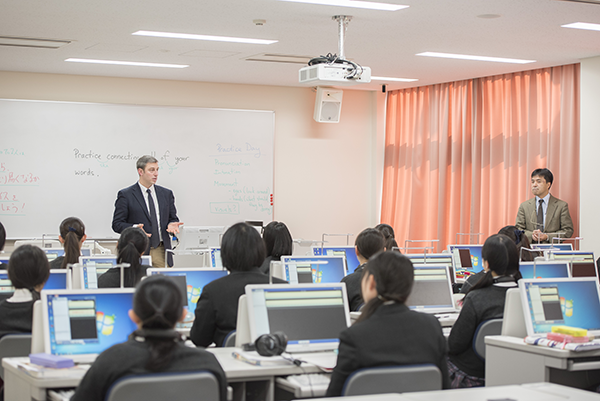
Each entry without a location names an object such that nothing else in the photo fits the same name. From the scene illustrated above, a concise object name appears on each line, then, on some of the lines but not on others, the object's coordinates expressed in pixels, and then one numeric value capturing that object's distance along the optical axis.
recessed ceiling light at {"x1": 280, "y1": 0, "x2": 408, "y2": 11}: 5.48
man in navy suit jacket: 6.15
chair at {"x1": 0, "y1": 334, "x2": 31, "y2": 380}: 3.25
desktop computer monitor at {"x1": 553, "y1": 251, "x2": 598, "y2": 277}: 5.06
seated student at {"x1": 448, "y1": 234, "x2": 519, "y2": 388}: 3.60
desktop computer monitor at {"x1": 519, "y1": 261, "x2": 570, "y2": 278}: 4.84
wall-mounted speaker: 9.70
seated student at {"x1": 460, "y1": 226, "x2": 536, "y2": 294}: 4.89
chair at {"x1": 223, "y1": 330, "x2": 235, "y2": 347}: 3.23
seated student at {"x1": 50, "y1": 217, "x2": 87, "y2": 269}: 4.99
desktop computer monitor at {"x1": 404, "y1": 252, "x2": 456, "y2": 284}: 5.52
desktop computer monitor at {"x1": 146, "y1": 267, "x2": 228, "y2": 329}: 4.04
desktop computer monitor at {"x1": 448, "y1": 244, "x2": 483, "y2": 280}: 6.21
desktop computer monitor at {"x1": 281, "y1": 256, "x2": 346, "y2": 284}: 4.66
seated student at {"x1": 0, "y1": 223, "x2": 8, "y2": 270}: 4.80
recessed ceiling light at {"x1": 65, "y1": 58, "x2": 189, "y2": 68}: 7.95
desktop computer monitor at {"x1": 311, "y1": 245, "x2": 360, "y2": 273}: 6.10
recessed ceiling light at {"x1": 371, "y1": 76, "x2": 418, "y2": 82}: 9.11
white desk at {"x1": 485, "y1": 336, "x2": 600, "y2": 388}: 3.16
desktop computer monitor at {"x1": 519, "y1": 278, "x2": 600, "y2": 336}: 3.45
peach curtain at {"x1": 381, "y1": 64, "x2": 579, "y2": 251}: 8.20
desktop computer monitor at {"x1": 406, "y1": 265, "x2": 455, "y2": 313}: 4.54
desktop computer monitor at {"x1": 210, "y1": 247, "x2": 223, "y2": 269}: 5.54
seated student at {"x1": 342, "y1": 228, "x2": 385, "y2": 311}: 4.42
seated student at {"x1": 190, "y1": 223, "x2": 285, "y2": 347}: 3.28
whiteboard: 8.60
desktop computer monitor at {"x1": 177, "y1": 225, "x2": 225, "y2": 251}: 6.54
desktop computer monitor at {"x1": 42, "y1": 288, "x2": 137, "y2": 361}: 2.77
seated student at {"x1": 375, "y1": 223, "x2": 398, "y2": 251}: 5.83
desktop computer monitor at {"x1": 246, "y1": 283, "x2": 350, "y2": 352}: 2.98
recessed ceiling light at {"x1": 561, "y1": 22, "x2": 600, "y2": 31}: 6.15
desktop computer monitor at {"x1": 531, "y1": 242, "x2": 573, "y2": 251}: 6.84
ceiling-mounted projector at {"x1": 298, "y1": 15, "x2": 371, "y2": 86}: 5.89
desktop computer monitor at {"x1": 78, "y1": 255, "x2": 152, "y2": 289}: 4.55
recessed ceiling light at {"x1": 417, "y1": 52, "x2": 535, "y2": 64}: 7.58
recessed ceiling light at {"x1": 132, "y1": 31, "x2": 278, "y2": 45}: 6.63
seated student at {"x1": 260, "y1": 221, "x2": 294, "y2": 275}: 5.04
